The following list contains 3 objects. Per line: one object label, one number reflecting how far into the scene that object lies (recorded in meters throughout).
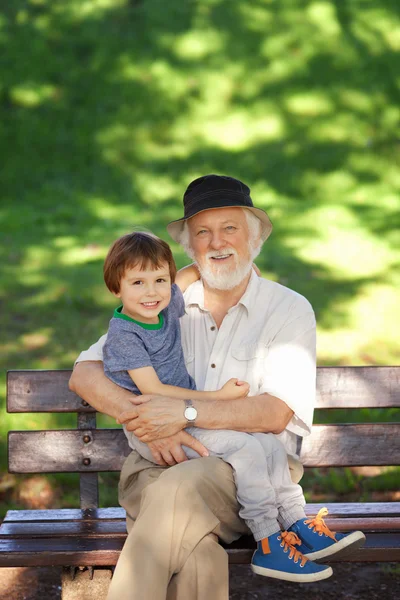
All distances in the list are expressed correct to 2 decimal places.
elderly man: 3.04
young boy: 3.11
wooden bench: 3.81
